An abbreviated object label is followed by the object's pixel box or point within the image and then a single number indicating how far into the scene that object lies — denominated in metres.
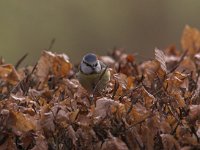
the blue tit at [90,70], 9.30
